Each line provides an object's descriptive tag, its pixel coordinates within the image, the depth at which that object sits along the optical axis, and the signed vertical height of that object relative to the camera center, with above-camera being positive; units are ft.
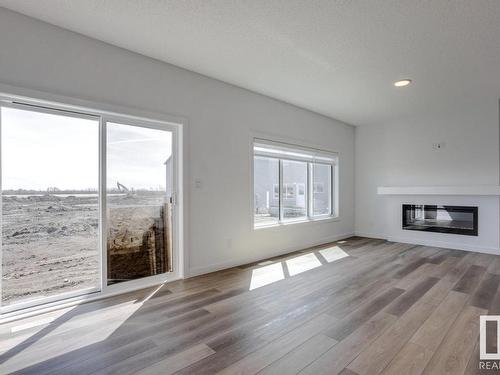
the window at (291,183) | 15.17 +0.31
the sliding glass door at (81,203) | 8.30 -0.48
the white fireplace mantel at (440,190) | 15.31 -0.12
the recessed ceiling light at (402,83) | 12.56 +4.86
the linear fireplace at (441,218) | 16.53 -1.93
